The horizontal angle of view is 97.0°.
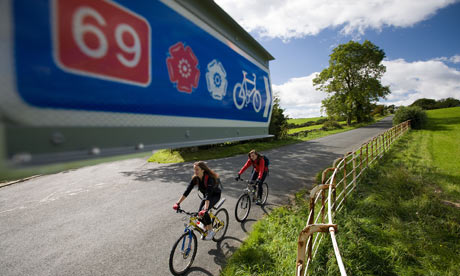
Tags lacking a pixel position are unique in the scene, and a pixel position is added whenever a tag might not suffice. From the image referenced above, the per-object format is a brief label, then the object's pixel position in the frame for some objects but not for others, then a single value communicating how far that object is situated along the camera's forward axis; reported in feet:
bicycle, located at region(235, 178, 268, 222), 18.03
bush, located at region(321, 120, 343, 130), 106.84
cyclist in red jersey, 19.19
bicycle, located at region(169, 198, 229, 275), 12.23
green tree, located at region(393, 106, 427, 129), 72.64
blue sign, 2.08
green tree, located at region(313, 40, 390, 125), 100.78
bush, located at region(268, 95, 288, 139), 61.93
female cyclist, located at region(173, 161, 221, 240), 14.08
